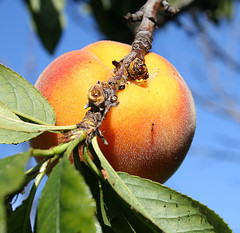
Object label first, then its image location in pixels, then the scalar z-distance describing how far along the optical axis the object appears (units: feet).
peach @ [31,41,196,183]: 1.00
